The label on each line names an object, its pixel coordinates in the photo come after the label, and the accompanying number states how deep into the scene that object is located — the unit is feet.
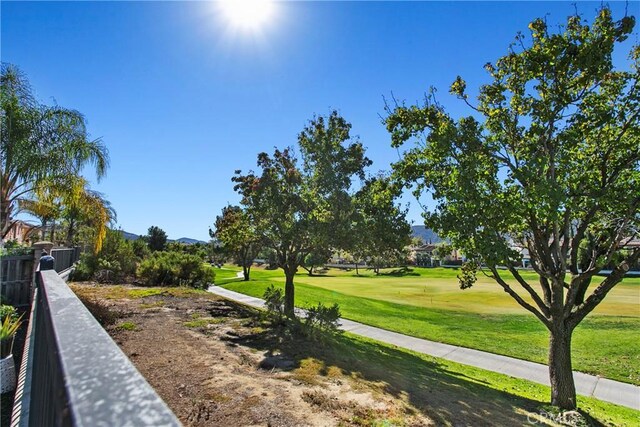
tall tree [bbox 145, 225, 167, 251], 151.28
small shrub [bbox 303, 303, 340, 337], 37.14
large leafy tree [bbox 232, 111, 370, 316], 42.78
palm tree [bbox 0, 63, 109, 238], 36.65
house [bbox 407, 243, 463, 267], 328.25
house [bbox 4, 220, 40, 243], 69.74
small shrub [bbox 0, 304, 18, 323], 23.04
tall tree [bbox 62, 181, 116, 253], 49.97
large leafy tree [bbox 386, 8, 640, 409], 26.09
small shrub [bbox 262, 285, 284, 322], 42.14
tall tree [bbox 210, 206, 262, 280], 51.31
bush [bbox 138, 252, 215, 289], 69.26
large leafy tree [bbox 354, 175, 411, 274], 42.01
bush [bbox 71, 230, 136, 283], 64.49
